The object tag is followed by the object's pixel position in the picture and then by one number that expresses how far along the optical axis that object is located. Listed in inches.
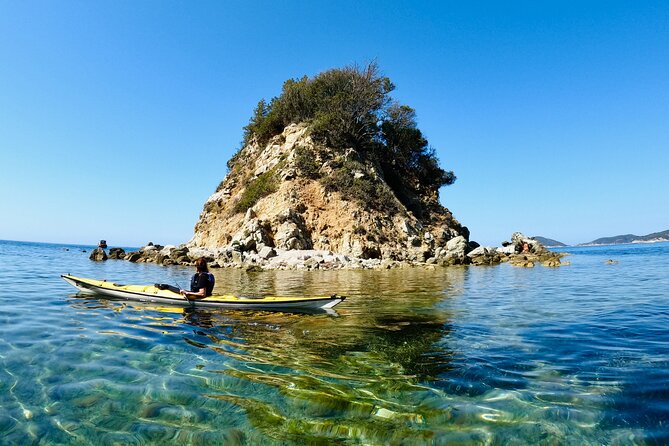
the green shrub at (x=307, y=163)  1643.7
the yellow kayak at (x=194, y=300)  443.8
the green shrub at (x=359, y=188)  1557.6
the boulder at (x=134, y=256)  1561.3
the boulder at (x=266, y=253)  1274.6
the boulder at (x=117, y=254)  1707.7
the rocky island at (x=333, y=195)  1387.8
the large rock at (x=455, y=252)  1284.4
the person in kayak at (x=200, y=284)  473.1
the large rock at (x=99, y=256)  1551.4
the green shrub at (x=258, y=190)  1642.5
